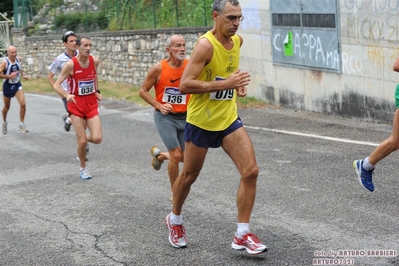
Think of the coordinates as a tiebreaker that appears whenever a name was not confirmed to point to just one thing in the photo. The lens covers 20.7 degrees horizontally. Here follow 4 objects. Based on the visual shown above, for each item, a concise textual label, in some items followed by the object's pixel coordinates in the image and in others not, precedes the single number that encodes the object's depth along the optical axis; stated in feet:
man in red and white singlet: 48.17
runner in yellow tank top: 27.98
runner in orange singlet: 37.40
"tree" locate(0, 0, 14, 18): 186.43
